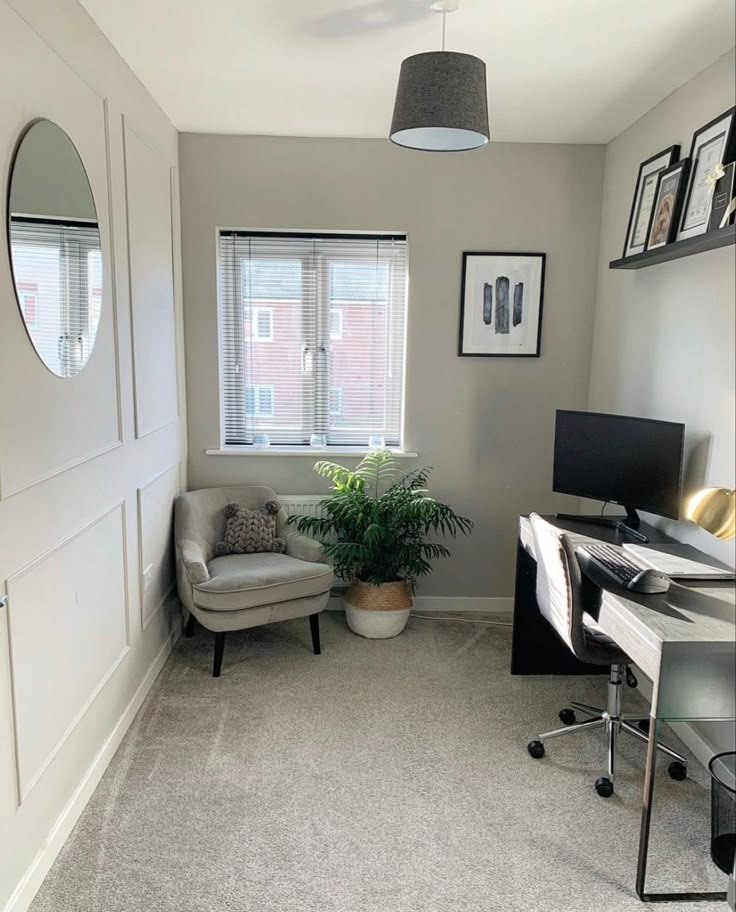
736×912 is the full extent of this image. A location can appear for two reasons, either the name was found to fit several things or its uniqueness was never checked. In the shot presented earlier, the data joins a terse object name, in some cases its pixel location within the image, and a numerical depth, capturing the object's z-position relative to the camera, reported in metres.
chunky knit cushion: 3.14
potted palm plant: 3.08
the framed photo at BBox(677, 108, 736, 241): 1.22
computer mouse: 1.79
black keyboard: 1.95
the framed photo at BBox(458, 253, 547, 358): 3.30
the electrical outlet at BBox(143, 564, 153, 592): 2.71
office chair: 2.07
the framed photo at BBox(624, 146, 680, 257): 2.12
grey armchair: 2.74
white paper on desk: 1.36
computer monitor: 2.11
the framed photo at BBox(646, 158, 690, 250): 1.87
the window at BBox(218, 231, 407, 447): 3.34
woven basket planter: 3.16
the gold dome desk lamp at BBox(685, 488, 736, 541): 1.11
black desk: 2.79
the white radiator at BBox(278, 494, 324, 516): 3.38
